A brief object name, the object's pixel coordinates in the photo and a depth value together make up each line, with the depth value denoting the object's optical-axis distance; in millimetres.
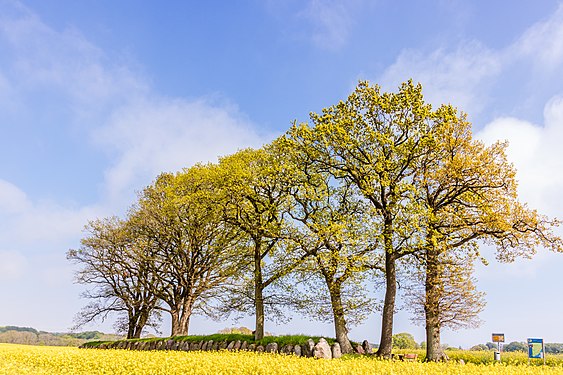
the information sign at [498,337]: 28781
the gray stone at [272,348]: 28762
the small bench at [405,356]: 27612
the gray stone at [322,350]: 26820
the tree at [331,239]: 29253
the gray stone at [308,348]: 27328
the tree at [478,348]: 38750
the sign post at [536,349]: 28238
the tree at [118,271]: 44812
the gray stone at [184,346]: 34812
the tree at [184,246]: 39875
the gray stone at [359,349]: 29909
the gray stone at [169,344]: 36266
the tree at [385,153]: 28344
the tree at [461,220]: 28328
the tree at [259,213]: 32375
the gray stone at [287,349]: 27991
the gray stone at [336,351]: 27797
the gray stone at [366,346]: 30152
